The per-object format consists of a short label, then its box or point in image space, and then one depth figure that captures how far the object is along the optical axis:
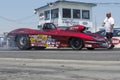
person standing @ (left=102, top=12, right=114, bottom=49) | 17.70
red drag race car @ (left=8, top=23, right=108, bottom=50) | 17.02
